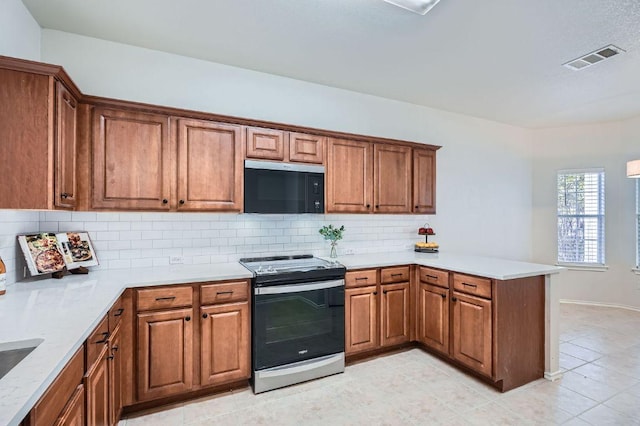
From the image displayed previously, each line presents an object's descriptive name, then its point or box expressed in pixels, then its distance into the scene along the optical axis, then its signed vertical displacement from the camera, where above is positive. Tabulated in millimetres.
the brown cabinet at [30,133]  1744 +435
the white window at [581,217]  5129 -54
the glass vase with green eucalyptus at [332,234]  3484 -228
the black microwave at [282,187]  2881 +231
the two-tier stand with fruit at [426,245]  4031 -397
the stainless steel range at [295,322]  2609 -925
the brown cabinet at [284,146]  2930 +627
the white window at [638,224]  4766 -151
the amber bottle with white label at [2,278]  1869 -384
